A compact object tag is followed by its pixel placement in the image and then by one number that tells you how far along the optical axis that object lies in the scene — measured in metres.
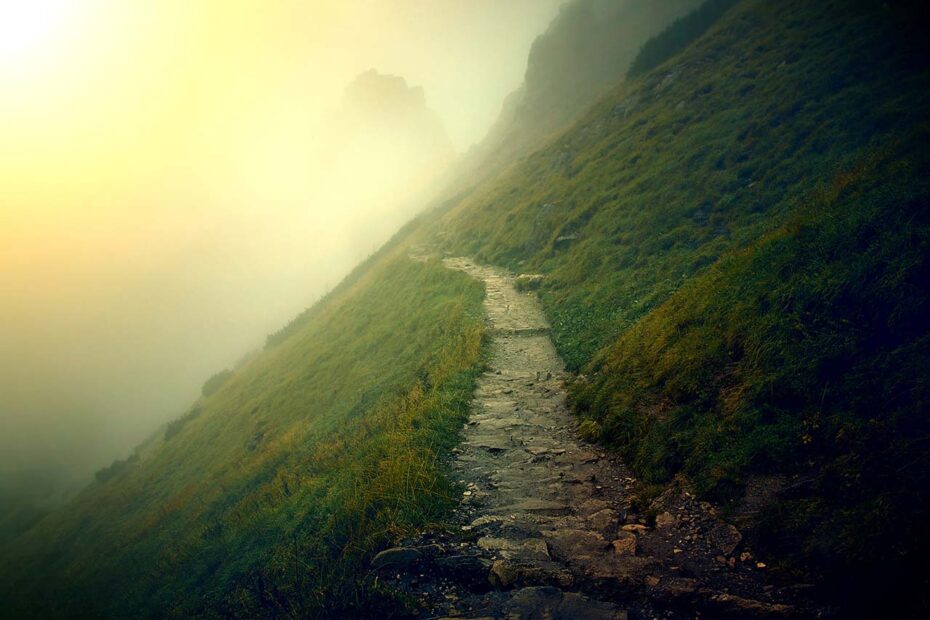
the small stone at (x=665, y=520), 6.65
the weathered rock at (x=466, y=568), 6.31
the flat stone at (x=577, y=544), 6.37
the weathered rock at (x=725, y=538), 5.89
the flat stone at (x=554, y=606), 5.38
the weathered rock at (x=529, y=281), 23.19
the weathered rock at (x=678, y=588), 5.36
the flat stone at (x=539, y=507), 7.51
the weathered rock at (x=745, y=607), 4.79
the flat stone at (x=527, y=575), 6.00
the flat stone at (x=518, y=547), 6.50
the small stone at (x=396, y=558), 6.73
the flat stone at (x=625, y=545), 6.28
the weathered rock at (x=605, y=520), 6.92
